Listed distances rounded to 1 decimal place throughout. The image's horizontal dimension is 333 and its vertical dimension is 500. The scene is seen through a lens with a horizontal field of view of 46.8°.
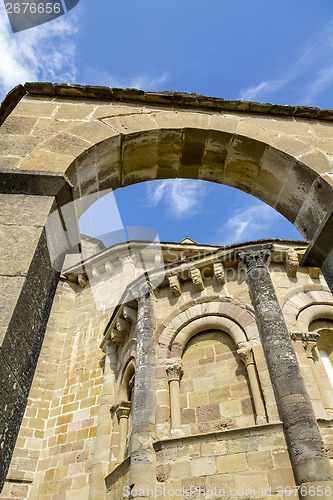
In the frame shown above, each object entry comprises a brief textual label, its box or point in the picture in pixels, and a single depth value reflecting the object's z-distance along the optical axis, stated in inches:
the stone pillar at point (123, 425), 304.5
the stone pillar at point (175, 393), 261.9
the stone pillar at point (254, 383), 242.7
